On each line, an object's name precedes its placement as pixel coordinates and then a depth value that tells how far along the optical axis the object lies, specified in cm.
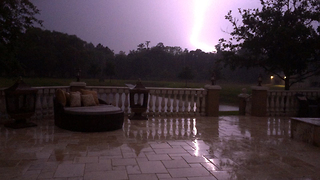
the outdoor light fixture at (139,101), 746
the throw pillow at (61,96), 617
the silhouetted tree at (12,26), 812
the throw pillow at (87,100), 649
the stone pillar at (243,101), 948
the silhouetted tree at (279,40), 957
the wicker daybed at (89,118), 559
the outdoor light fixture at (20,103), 576
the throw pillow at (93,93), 674
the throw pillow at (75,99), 630
